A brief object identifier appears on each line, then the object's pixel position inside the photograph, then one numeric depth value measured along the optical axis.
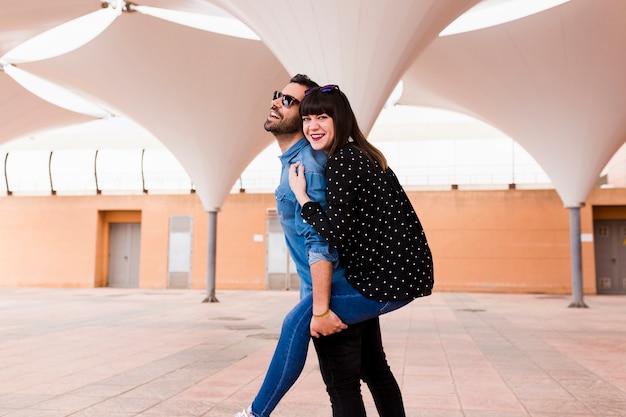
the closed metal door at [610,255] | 21.56
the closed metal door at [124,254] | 25.41
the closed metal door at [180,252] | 24.06
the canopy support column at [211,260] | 16.67
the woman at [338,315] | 2.28
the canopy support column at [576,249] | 15.63
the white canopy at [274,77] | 11.26
